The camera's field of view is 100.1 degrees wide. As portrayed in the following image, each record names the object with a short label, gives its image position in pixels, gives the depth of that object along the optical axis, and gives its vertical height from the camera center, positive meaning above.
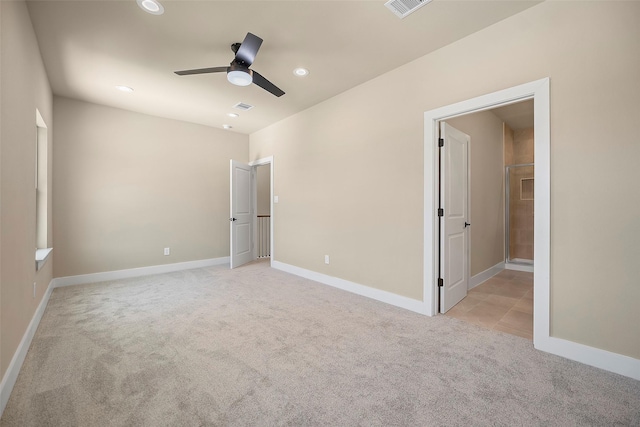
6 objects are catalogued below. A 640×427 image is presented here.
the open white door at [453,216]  2.91 -0.02
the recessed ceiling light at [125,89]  3.62 +1.71
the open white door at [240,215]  5.11 -0.02
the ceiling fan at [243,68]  2.30 +1.36
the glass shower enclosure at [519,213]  5.14 +0.03
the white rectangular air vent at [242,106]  4.21 +1.73
